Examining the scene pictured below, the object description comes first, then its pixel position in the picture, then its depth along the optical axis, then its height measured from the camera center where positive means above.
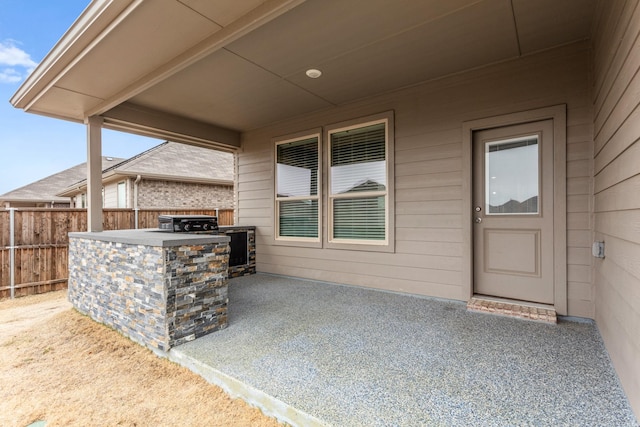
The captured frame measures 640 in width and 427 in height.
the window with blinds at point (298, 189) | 4.89 +0.41
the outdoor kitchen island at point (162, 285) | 2.48 -0.65
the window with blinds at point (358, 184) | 4.19 +0.42
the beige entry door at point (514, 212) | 3.06 +0.01
